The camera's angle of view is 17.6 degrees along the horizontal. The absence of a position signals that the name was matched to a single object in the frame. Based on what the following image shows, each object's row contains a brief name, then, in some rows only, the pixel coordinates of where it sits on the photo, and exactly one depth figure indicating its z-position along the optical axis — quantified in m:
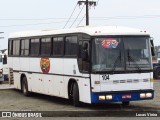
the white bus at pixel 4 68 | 43.16
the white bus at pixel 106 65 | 16.72
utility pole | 50.21
